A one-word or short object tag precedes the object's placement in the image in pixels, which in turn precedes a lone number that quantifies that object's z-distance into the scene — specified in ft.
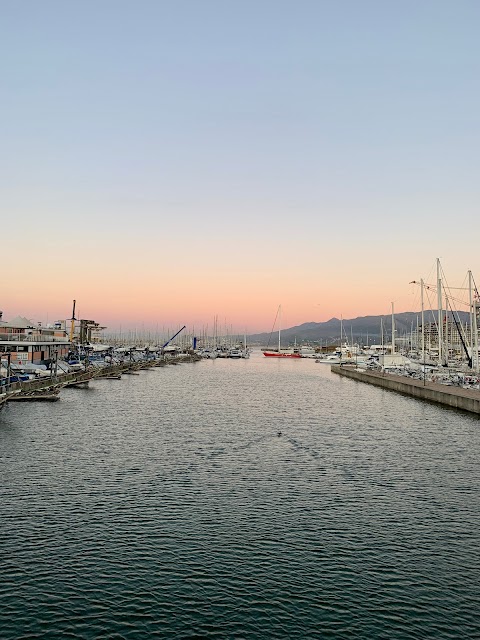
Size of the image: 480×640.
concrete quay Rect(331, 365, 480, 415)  254.88
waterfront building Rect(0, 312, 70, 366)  411.17
